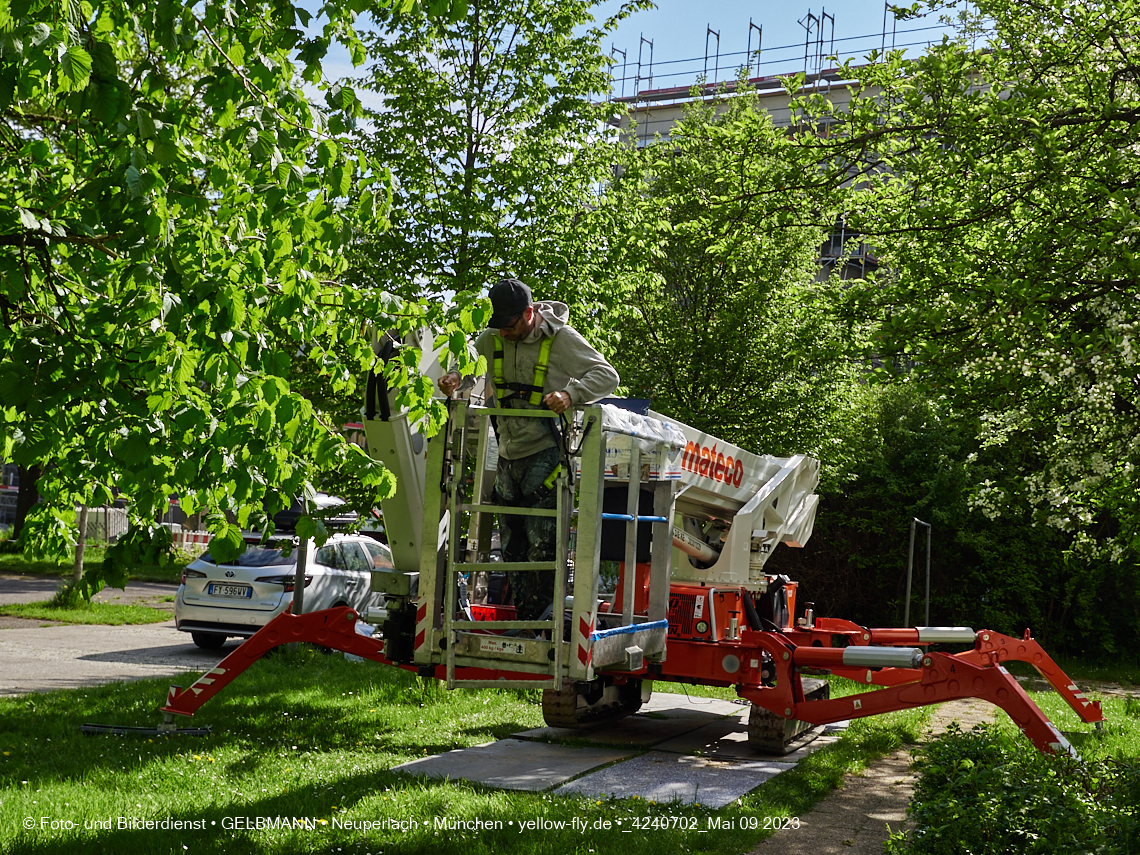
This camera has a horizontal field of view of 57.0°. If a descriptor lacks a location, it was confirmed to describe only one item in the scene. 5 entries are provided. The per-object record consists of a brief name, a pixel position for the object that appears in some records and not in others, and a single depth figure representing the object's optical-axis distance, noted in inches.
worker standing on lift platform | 253.1
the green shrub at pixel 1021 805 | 195.5
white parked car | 549.0
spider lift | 234.5
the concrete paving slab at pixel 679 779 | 283.5
